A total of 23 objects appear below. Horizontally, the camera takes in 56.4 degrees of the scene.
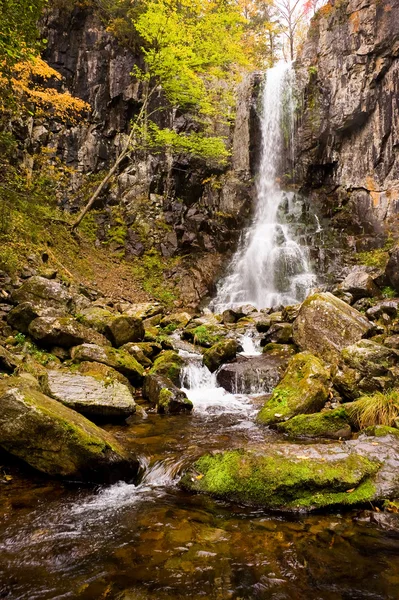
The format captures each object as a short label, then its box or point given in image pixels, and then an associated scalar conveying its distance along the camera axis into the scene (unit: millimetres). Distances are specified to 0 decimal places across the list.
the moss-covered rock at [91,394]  5277
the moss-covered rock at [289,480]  3389
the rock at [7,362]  5215
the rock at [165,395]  6414
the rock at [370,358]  6281
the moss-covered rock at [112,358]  6921
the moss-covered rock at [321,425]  5074
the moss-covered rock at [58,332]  7148
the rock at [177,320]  12281
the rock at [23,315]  7410
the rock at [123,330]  8438
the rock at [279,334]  9633
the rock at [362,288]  12125
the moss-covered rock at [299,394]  5734
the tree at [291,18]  29094
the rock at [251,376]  7723
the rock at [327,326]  8070
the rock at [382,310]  10242
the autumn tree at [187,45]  12977
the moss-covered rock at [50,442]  3730
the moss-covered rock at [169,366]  7750
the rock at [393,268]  11753
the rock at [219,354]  8602
